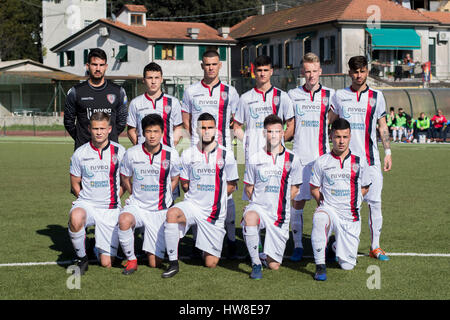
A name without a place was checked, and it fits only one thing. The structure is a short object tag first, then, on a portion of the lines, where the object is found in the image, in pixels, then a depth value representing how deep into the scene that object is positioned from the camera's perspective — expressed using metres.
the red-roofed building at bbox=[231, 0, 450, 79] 39.78
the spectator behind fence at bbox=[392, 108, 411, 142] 25.99
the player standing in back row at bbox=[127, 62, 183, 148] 7.37
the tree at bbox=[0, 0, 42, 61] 55.72
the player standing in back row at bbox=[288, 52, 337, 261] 7.04
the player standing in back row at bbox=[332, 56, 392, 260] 6.93
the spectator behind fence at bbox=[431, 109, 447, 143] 25.52
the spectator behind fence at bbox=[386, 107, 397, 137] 26.25
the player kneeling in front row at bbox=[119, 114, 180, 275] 6.47
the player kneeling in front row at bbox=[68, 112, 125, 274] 6.52
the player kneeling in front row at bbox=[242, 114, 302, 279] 6.38
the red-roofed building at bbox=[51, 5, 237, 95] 46.12
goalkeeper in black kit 7.33
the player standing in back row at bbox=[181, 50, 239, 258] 7.19
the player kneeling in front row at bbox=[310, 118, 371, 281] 6.34
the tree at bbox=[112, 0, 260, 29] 59.78
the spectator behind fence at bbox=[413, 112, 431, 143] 25.62
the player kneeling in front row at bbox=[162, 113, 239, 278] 6.53
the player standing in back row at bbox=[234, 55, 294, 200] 7.04
